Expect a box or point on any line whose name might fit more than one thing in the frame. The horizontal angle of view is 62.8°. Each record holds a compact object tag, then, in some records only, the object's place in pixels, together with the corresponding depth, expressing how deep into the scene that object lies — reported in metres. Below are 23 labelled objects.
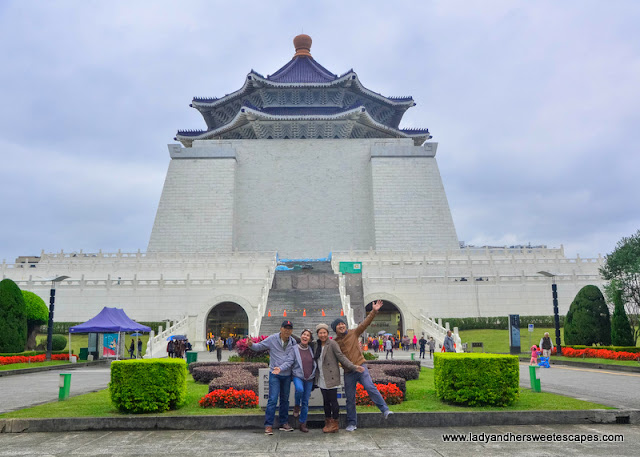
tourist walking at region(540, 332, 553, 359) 17.02
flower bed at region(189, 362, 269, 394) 8.27
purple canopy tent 19.34
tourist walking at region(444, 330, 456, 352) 16.19
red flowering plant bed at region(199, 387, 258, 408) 7.74
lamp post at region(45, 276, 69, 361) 19.78
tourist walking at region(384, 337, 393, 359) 19.72
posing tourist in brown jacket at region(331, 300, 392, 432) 6.76
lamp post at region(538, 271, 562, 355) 19.94
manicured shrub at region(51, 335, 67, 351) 22.86
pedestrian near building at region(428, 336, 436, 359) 21.75
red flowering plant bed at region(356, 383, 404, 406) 7.85
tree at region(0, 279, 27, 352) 18.55
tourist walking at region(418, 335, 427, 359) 20.73
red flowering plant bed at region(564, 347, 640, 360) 16.59
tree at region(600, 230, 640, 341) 21.77
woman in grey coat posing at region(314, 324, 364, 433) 6.59
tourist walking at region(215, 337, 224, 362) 18.12
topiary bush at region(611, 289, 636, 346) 19.02
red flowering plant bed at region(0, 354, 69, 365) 17.36
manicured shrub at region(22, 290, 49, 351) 22.75
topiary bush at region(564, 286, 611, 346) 19.55
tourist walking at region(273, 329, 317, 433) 6.68
